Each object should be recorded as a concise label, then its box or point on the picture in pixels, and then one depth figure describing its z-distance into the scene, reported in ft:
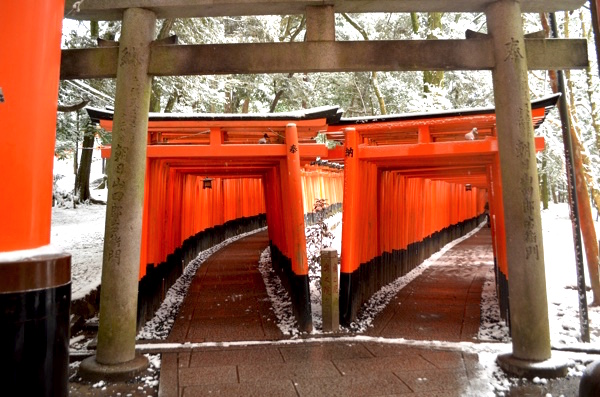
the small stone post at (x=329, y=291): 22.08
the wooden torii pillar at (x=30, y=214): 7.64
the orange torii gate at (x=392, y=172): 22.58
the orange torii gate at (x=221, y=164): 22.79
